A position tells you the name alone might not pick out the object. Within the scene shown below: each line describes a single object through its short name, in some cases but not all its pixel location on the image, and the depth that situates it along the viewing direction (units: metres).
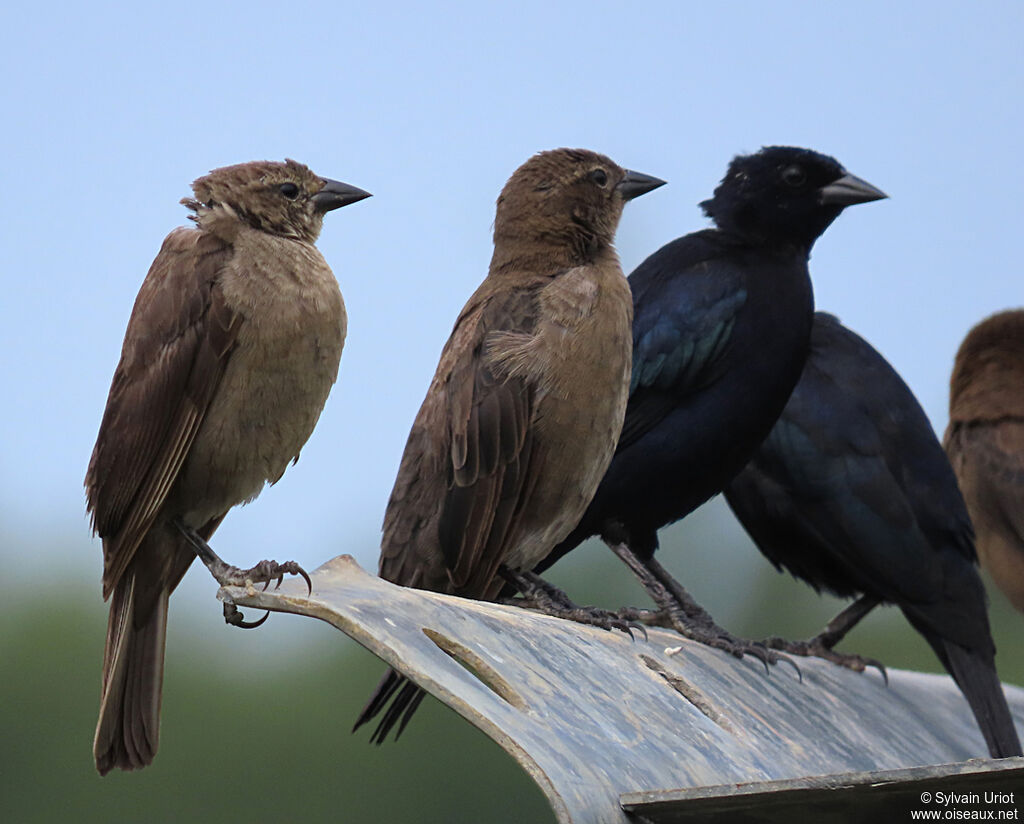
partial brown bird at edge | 14.91
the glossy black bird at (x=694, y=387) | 10.49
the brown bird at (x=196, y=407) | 7.76
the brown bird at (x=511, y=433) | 8.78
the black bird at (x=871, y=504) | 11.70
